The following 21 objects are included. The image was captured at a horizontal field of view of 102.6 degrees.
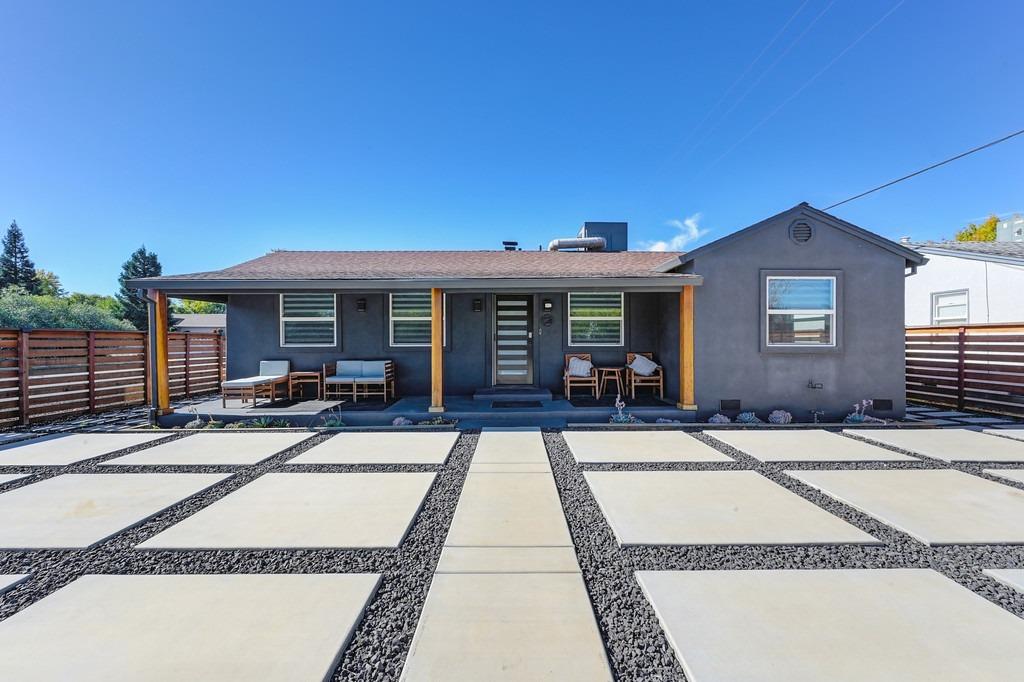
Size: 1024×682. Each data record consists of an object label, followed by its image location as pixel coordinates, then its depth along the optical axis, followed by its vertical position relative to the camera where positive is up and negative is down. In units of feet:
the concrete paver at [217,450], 15.15 -4.33
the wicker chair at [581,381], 26.16 -2.70
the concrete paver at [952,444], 15.16 -4.40
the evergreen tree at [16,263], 127.54 +25.50
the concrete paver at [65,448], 15.11 -4.26
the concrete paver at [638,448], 15.26 -4.40
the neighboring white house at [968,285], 28.39 +3.96
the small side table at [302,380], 26.50 -2.55
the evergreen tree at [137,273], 104.78 +20.00
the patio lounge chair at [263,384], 23.26 -2.46
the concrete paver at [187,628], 5.54 -4.42
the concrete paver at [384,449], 15.20 -4.36
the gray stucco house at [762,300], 21.74 +2.08
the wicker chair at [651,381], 26.22 -2.70
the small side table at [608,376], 26.63 -2.43
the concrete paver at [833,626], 5.50 -4.47
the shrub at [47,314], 79.10 +5.92
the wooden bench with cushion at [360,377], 26.23 -2.28
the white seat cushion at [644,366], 26.17 -1.74
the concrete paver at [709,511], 9.22 -4.45
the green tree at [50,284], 140.30 +21.08
